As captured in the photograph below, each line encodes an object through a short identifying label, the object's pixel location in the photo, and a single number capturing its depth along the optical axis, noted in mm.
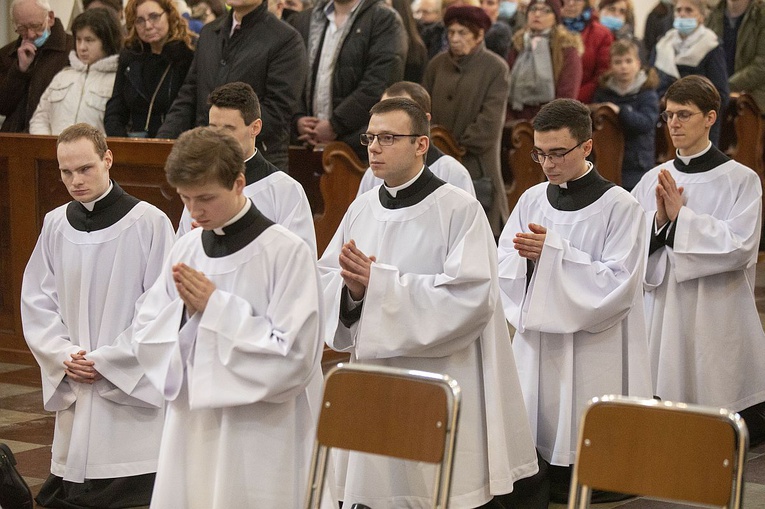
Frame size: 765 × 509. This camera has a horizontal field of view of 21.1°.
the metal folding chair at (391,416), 6016
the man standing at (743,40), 19415
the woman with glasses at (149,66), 13439
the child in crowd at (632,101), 17383
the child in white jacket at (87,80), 14143
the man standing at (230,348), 6706
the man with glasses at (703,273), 10537
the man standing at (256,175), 9389
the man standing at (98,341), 8924
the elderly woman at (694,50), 18020
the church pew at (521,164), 17330
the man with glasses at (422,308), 7948
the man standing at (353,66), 13930
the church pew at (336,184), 13625
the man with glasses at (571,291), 9030
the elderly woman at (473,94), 15152
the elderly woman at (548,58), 16918
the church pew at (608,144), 17768
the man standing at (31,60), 14966
